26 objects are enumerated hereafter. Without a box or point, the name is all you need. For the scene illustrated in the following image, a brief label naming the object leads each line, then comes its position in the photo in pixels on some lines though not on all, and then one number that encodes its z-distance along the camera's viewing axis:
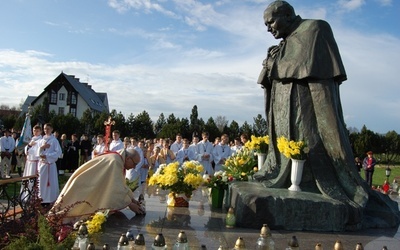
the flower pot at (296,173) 6.00
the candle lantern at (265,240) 4.21
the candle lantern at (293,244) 3.97
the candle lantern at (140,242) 3.81
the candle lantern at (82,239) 4.04
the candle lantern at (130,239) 3.95
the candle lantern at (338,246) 3.74
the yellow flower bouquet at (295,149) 5.92
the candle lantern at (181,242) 3.81
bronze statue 5.93
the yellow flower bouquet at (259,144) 7.52
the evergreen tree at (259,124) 43.13
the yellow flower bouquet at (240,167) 7.39
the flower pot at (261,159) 7.58
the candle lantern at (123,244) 3.79
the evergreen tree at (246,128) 44.03
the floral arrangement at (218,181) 7.14
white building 64.00
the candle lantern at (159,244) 3.73
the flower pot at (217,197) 7.17
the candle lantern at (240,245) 3.75
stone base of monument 5.55
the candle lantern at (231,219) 5.66
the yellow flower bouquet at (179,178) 6.61
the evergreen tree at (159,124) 49.34
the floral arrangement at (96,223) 4.98
